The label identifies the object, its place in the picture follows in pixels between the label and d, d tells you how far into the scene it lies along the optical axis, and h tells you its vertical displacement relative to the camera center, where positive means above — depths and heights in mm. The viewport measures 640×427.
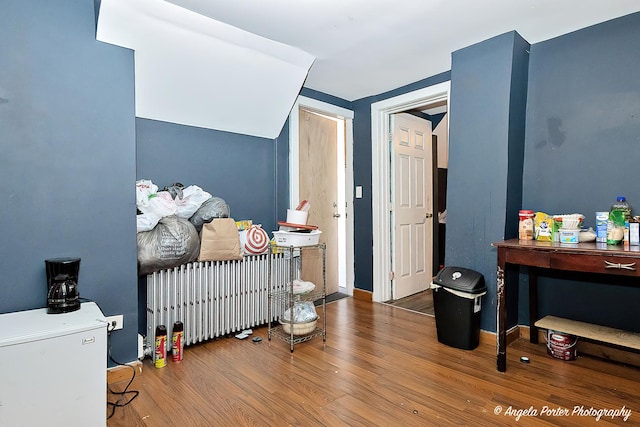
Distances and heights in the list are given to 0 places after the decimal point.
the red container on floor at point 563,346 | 2277 -906
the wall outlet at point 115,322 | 2004 -666
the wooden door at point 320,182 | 3668 +282
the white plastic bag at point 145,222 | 2180 -90
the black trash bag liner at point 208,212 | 2473 -32
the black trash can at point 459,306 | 2418 -693
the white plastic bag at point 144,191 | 2248 +109
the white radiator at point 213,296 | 2293 -636
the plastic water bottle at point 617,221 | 2033 -80
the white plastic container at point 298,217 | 2666 -72
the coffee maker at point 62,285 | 1673 -381
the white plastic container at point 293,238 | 2531 -223
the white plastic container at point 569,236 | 2100 -172
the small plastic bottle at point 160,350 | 2166 -886
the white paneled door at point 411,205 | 3721 +22
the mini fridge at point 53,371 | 1334 -659
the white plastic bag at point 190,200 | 2451 +51
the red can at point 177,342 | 2252 -868
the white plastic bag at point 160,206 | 2264 +11
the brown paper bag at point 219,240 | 2418 -231
